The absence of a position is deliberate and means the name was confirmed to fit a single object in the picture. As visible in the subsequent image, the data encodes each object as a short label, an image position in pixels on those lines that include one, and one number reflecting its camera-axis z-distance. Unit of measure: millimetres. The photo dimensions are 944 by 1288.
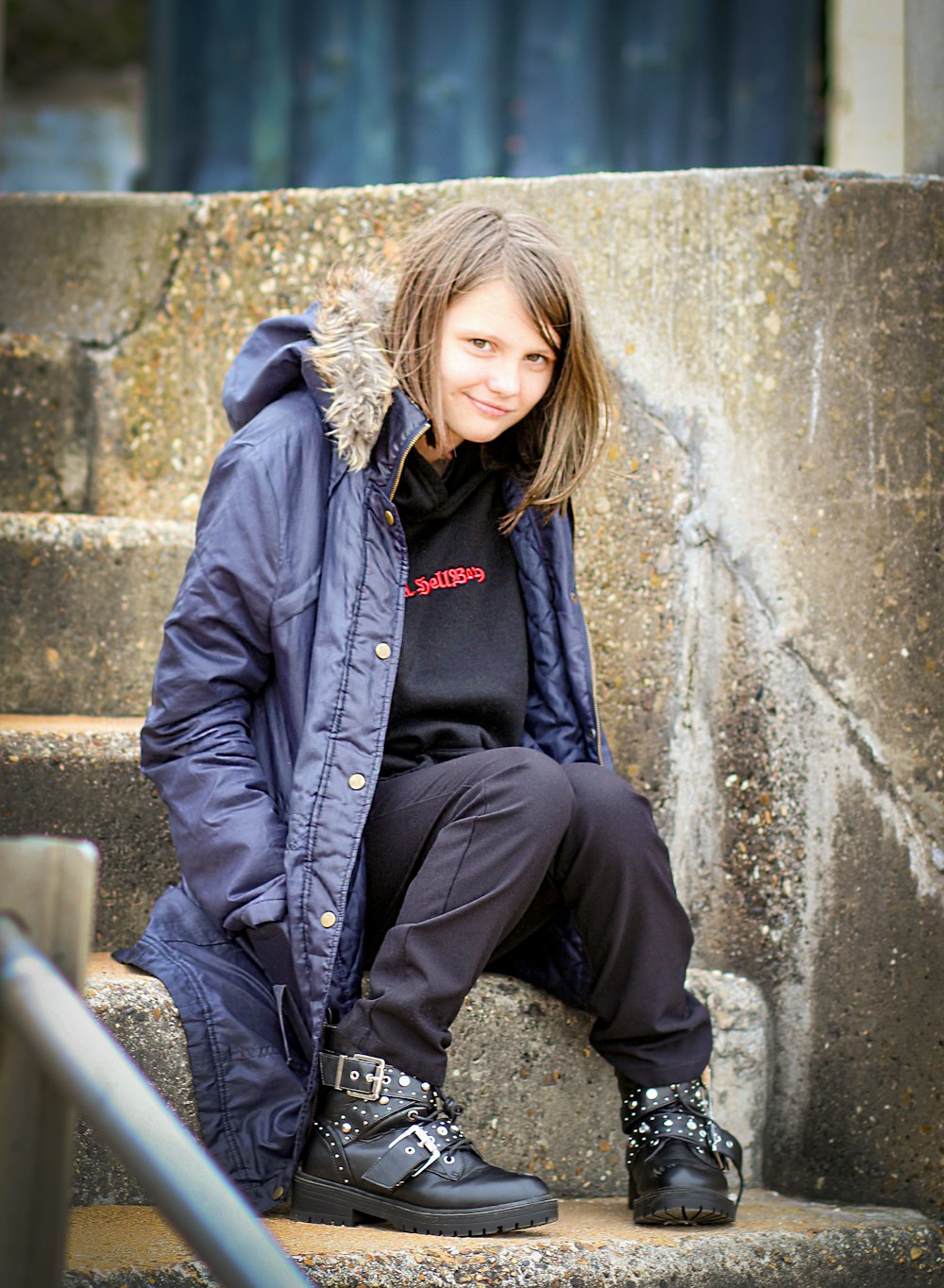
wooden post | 2620
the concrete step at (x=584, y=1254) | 3137
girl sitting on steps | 3268
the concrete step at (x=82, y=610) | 3728
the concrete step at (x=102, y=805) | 3532
